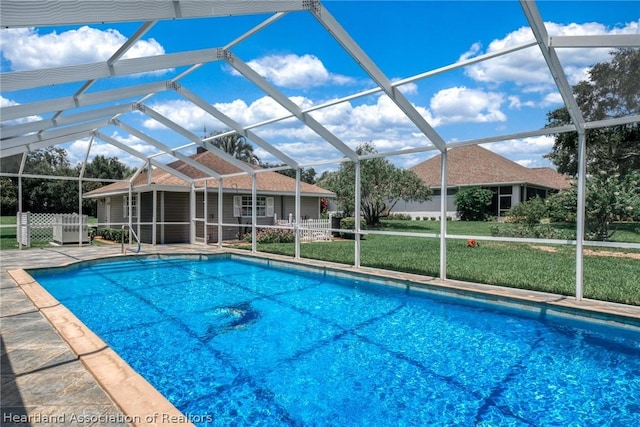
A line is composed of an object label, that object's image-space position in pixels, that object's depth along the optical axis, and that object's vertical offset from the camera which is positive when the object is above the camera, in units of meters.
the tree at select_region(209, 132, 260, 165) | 35.84 +5.70
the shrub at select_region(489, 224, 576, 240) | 14.00 -0.86
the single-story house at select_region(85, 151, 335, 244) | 15.95 +0.24
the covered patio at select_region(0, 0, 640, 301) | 3.37 +1.90
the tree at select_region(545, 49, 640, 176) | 6.77 +2.20
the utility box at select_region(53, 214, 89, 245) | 14.58 -0.88
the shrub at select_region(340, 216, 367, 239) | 18.66 -0.84
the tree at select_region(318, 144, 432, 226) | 21.58 +1.27
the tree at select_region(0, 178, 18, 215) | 27.27 +0.85
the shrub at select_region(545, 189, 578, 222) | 13.09 +0.20
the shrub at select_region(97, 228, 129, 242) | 16.84 -1.33
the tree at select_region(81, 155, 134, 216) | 33.68 +3.60
